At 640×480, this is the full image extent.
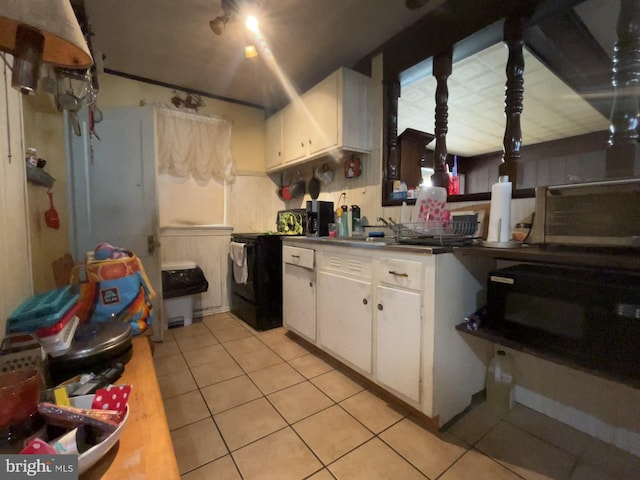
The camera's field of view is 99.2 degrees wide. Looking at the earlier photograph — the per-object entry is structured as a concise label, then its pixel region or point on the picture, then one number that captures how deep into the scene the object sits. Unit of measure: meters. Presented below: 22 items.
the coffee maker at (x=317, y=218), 2.54
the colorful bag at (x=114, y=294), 1.27
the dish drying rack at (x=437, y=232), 1.36
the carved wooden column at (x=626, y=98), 1.24
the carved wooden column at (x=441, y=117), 1.94
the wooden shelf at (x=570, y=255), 0.83
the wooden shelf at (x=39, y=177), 1.82
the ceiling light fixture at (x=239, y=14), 1.61
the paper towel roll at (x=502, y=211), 1.38
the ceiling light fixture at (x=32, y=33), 0.56
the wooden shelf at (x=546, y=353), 0.89
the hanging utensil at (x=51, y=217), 2.19
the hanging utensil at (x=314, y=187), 3.11
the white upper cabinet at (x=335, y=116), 2.31
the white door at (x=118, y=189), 2.20
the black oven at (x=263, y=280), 2.59
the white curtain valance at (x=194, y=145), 2.89
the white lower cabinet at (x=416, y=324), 1.31
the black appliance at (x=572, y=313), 0.90
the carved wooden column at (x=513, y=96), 1.55
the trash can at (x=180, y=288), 2.62
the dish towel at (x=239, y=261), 2.73
